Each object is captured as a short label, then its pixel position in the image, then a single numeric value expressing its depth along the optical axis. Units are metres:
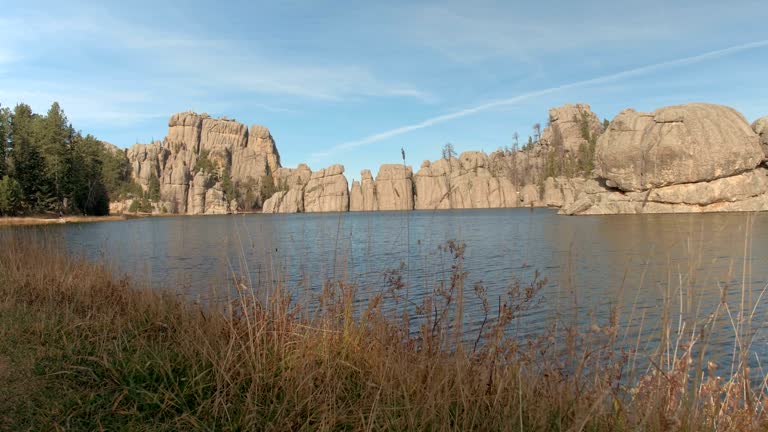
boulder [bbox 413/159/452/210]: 121.95
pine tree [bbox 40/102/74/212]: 57.31
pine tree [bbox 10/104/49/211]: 52.03
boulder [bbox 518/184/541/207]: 103.19
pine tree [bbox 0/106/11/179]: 50.00
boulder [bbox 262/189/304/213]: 115.94
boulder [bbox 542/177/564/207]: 97.75
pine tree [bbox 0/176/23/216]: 44.34
